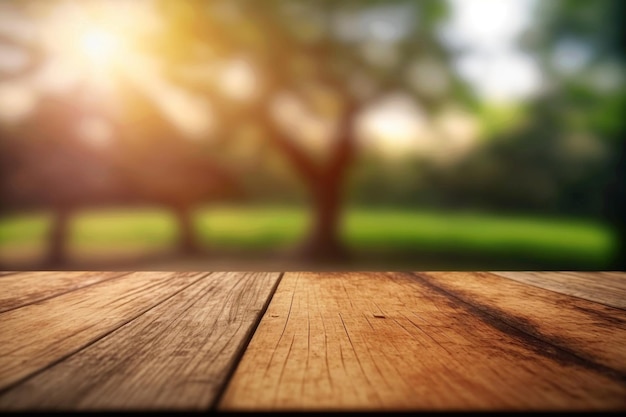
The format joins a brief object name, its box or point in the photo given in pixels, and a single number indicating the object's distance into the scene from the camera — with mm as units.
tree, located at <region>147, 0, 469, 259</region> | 4816
